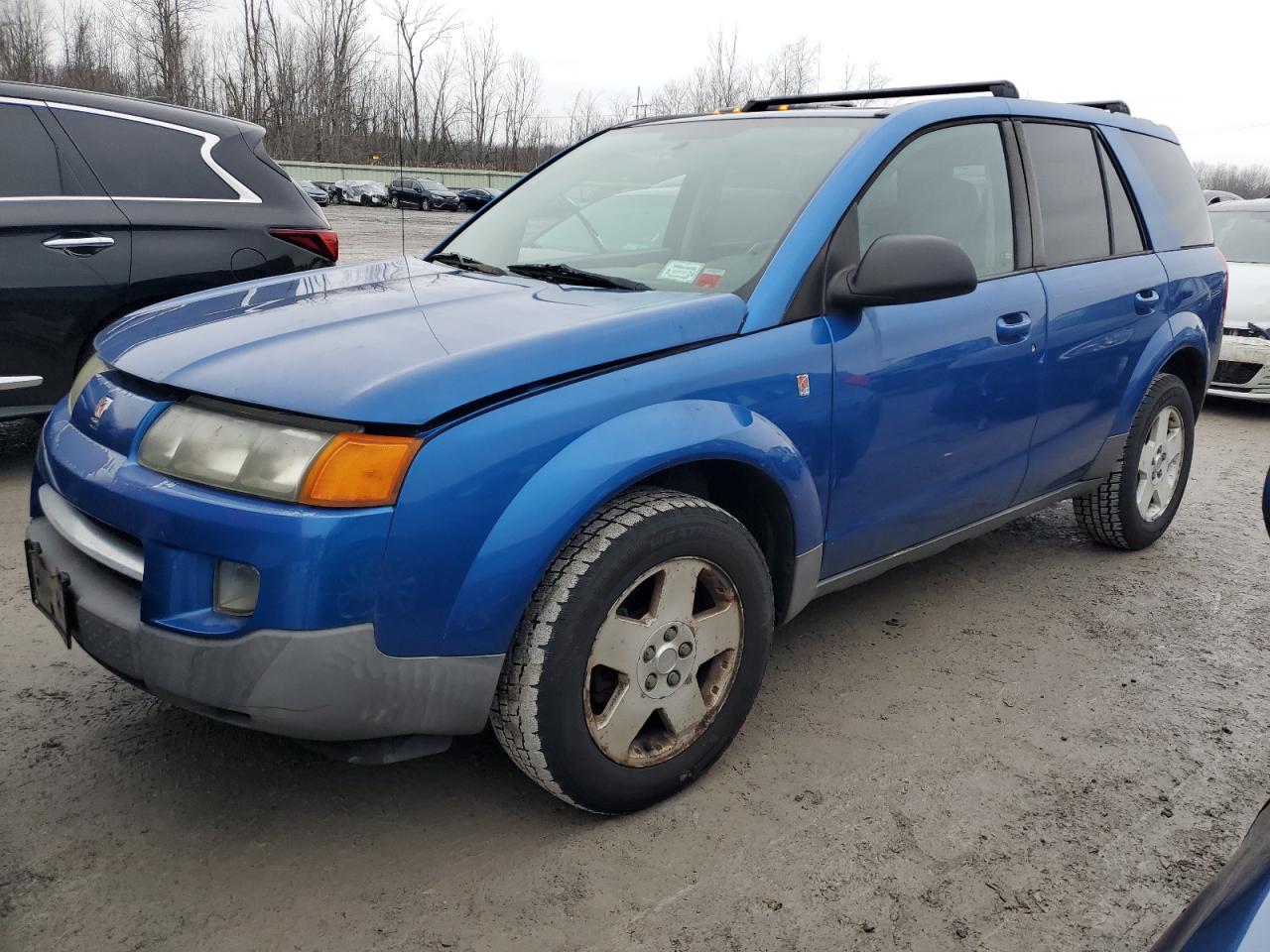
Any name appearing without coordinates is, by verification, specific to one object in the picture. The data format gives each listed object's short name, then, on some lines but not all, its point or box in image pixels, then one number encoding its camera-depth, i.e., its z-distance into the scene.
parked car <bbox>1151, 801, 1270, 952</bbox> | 1.13
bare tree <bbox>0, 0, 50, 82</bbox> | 45.66
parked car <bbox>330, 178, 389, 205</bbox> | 44.31
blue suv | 1.99
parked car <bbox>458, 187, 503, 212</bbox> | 40.02
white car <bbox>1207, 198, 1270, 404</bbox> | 7.82
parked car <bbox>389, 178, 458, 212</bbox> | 43.56
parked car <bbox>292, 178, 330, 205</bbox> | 33.28
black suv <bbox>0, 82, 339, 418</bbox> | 4.52
